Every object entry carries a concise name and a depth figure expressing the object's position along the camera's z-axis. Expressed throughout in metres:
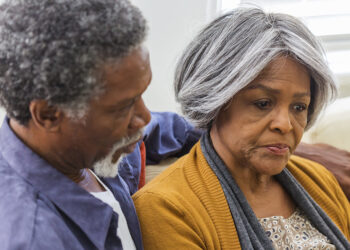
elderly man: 1.41
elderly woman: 1.68
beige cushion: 2.12
